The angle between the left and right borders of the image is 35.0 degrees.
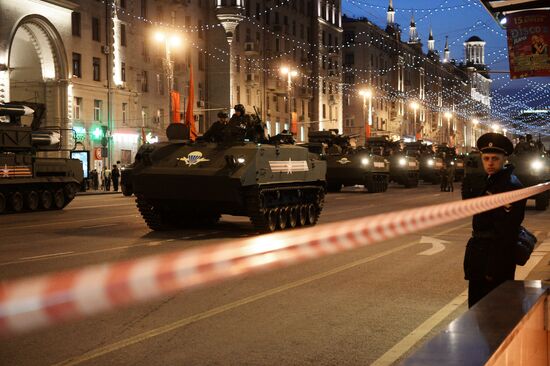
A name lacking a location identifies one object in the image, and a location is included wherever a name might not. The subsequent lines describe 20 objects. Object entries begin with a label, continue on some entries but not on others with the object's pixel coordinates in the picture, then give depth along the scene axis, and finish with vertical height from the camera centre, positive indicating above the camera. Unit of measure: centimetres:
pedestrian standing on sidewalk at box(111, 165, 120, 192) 4647 -16
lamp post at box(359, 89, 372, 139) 7481 +706
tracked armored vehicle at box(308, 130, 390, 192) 4147 +25
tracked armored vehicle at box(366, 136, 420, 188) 4981 +42
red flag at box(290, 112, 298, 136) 6276 +344
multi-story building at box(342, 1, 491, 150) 10231 +1124
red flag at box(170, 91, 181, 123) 4106 +320
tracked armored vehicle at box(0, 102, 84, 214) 2731 +17
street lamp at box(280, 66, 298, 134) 5923 +711
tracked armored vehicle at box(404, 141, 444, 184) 5697 +38
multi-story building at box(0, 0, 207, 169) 4812 +672
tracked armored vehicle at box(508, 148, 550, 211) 2598 -9
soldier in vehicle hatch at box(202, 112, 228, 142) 1870 +89
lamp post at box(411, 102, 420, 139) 11877 +557
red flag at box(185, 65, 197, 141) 4159 +317
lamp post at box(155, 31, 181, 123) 4281 +518
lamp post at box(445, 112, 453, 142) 13780 +629
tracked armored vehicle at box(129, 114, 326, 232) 1736 -18
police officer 635 -48
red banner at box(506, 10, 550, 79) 1298 +194
